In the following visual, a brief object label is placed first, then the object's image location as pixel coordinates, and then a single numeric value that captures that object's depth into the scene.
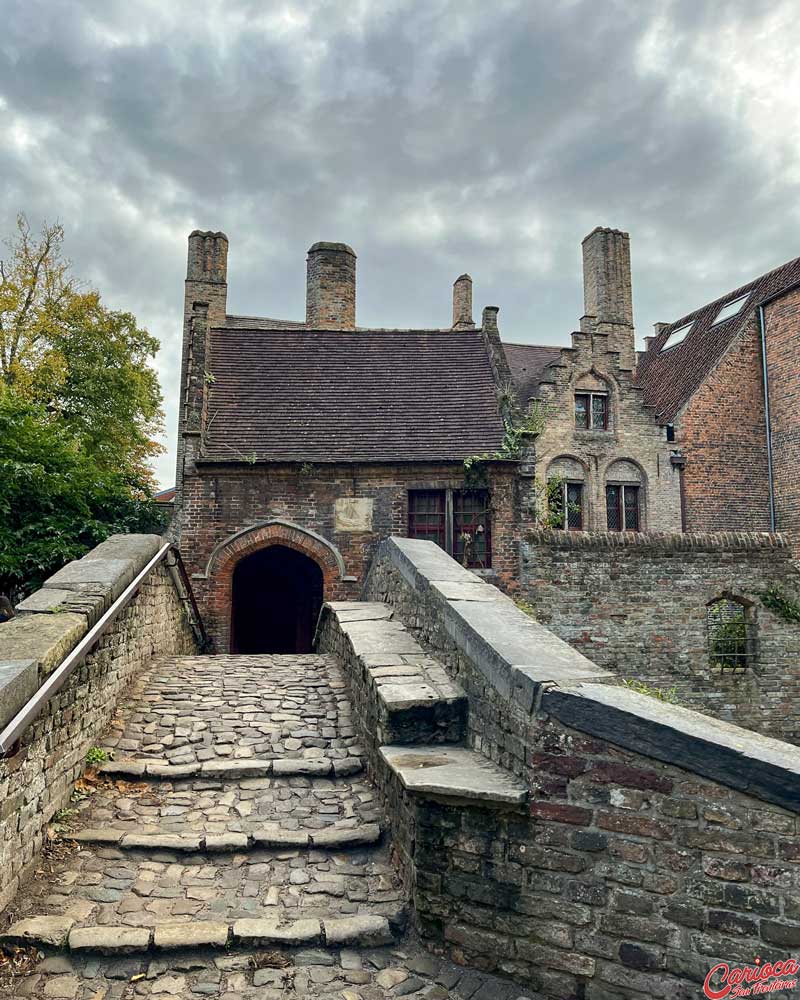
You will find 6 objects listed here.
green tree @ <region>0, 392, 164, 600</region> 10.46
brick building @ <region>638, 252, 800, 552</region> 20.98
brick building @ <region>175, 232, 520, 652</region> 12.95
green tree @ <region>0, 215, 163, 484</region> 20.92
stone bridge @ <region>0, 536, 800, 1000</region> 2.93
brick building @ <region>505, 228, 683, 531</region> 20.33
